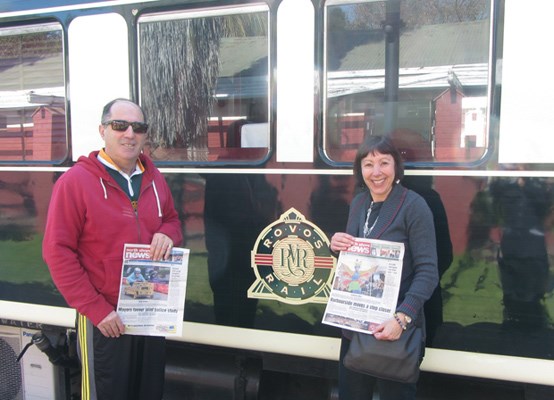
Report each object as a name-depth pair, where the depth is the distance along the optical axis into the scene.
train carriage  2.22
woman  1.93
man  1.98
